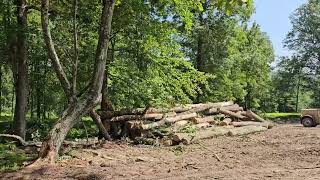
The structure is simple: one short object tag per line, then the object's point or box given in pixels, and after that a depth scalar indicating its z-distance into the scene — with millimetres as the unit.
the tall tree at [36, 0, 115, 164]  11398
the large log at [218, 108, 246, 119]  21609
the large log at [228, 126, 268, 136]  17531
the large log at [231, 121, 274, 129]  20109
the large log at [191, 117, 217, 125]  18734
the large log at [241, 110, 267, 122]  23117
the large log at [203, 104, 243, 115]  21047
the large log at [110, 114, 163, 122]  16234
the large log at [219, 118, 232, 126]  19791
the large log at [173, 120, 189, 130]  16827
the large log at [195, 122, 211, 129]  18203
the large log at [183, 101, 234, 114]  19656
